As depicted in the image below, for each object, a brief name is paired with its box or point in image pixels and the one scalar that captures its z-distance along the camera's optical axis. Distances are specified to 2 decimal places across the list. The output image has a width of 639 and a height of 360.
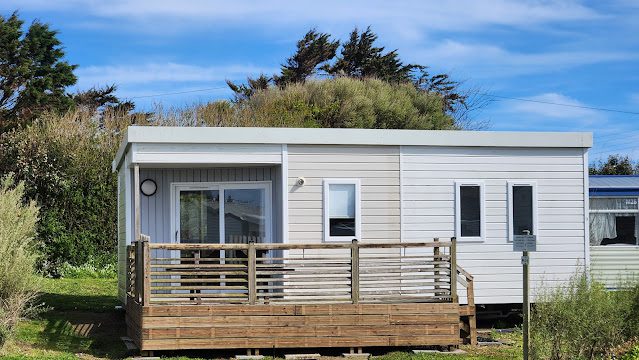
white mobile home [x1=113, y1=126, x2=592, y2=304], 13.33
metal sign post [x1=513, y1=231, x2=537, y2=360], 10.31
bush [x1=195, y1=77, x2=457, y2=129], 30.27
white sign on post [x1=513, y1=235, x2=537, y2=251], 10.48
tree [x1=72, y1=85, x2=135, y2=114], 34.91
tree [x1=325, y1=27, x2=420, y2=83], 39.25
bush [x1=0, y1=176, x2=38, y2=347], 12.08
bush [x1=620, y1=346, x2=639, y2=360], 10.37
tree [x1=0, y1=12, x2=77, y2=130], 32.78
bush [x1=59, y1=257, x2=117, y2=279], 21.55
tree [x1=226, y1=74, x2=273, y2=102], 36.59
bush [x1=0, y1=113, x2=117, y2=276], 21.91
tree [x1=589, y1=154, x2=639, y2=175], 42.53
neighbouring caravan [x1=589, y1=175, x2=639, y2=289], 18.64
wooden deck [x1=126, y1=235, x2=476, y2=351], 11.65
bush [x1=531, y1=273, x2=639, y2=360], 10.77
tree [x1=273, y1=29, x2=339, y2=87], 37.81
